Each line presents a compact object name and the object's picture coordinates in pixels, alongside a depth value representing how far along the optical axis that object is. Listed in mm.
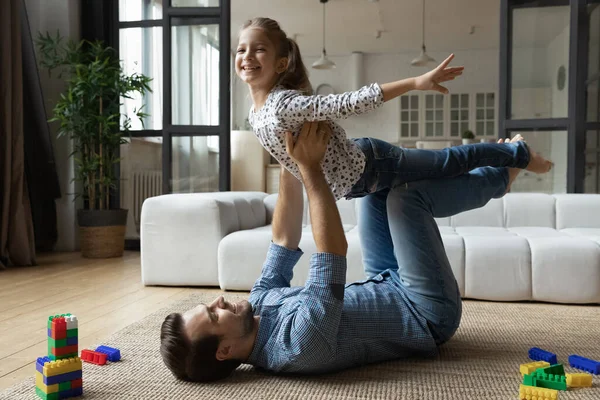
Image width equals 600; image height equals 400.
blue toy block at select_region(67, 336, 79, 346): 1562
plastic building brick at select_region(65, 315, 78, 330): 1544
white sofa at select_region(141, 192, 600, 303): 2826
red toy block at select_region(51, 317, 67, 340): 1524
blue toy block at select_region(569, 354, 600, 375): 1738
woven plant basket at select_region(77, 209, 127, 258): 4570
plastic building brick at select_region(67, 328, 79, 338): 1551
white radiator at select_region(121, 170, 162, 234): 5051
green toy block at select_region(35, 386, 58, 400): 1500
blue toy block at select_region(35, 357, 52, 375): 1546
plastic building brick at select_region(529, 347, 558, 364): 1828
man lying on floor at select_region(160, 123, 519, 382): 1587
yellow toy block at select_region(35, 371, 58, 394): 1499
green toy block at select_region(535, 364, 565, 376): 1619
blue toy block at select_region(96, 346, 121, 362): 1876
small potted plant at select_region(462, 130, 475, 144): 8884
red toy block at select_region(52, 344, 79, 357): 1546
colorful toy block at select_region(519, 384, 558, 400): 1452
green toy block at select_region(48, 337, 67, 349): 1545
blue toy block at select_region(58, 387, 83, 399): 1536
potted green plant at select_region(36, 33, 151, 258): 4555
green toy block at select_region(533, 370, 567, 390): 1566
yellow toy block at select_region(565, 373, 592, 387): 1616
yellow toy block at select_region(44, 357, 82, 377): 1510
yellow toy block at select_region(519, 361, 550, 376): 1655
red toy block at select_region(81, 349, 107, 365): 1847
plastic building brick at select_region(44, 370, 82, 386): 1500
